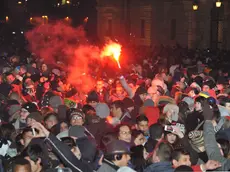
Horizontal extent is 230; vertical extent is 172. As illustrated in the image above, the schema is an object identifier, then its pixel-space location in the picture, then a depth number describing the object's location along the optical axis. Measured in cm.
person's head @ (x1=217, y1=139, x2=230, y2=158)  676
